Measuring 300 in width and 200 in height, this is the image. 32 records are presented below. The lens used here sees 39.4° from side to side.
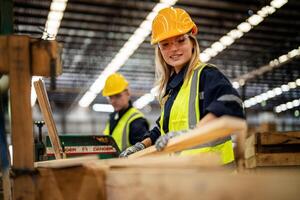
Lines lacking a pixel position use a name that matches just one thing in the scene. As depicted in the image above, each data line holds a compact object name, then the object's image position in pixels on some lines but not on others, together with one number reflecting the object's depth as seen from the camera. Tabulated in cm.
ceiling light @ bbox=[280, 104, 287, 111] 2247
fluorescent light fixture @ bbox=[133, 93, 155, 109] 2011
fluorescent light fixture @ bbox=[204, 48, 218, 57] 1426
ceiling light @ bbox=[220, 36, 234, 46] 1328
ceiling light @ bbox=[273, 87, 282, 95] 1986
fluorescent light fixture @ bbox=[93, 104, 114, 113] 2180
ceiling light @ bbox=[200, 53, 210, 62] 1462
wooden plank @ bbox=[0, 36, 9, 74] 165
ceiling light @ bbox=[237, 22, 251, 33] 1224
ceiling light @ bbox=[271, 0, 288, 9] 1082
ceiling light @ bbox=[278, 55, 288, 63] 1506
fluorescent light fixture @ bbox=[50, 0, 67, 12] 1003
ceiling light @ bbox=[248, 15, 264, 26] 1177
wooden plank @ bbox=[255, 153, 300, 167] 518
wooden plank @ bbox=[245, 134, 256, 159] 529
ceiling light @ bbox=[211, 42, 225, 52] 1380
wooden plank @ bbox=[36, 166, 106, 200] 167
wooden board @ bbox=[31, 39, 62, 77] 171
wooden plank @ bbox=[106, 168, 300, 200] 113
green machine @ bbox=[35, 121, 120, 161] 526
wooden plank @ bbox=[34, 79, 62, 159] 289
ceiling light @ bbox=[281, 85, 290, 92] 1915
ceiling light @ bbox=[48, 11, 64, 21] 1058
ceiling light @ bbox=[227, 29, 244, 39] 1280
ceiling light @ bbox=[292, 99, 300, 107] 2115
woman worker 252
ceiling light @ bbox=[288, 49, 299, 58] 1445
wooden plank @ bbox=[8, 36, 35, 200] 165
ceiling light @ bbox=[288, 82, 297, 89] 1850
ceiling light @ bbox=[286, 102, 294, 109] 2190
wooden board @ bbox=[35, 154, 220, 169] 140
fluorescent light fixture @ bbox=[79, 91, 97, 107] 1947
